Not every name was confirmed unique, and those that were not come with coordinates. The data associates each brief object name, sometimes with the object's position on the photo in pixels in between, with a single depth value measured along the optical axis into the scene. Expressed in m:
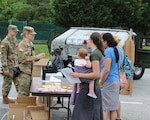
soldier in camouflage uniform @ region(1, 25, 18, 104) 12.37
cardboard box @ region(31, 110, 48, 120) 9.63
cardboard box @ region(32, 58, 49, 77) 12.54
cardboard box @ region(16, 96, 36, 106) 10.43
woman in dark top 8.07
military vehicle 17.43
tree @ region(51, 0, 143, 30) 45.52
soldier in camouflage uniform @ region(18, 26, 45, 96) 10.82
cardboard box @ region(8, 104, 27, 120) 10.03
